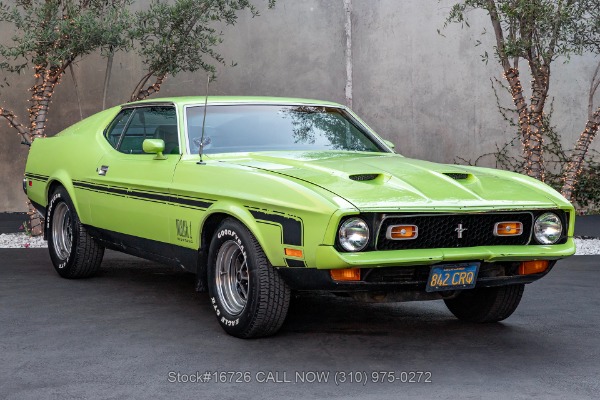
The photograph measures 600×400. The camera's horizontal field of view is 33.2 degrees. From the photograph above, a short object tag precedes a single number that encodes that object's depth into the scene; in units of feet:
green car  17.22
